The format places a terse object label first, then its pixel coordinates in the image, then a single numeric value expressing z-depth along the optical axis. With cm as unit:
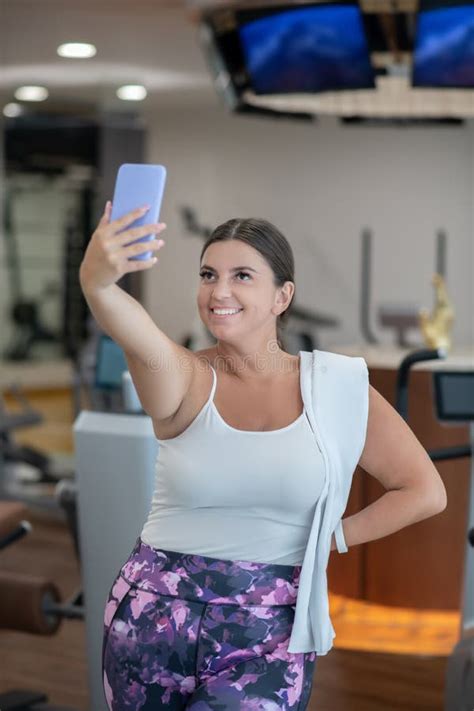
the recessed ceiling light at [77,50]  593
